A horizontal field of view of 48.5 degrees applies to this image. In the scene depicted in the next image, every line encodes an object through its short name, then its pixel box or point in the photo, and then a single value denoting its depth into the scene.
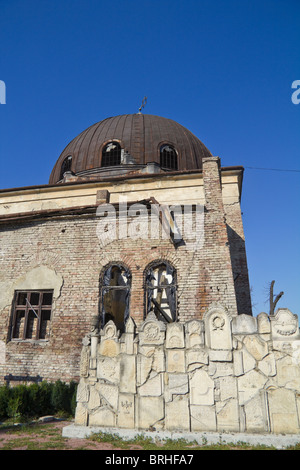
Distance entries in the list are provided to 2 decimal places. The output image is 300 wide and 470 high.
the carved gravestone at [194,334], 5.25
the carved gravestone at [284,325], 5.04
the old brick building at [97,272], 8.81
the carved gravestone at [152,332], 5.39
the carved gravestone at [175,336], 5.29
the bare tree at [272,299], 14.08
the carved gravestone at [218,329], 5.19
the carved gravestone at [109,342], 5.51
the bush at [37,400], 7.19
